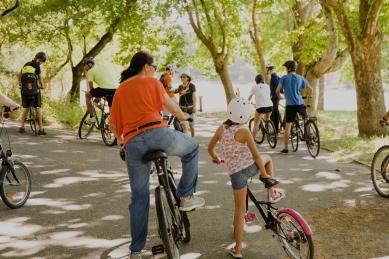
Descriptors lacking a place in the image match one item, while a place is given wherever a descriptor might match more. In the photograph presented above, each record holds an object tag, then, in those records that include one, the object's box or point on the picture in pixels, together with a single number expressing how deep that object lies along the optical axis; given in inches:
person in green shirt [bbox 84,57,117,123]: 474.7
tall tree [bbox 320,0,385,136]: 552.7
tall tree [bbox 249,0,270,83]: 829.8
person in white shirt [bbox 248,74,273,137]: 497.0
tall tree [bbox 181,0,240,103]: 881.5
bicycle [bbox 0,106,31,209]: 277.7
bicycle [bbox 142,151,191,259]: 179.8
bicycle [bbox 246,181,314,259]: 190.5
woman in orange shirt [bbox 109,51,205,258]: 182.5
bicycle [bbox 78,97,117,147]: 510.6
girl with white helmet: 198.9
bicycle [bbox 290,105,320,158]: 455.8
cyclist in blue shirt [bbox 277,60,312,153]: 457.7
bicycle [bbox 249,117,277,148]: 523.7
